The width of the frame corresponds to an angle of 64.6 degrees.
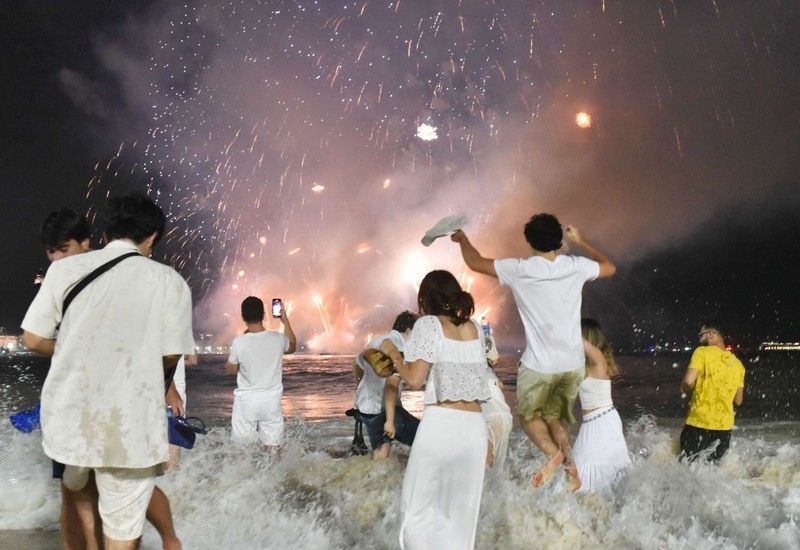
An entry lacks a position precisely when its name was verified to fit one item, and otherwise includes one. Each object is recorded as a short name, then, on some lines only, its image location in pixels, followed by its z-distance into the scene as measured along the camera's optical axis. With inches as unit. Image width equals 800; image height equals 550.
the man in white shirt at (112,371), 107.4
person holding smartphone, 255.0
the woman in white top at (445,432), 145.3
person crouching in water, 252.7
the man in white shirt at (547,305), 176.6
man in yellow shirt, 255.6
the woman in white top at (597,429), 222.7
